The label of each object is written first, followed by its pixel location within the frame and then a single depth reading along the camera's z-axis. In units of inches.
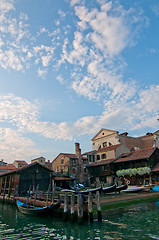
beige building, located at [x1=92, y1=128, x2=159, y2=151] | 1599.4
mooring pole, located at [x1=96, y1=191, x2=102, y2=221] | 445.7
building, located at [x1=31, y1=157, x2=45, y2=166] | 2241.6
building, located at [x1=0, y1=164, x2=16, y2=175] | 1991.9
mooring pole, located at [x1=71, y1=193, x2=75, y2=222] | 448.6
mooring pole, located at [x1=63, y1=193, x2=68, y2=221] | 469.0
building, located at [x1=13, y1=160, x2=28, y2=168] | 2299.5
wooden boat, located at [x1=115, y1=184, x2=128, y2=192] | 860.0
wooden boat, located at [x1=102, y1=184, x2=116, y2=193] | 849.8
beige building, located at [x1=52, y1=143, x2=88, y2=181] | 1481.3
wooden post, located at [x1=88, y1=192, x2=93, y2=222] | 435.3
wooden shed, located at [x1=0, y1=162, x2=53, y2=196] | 931.3
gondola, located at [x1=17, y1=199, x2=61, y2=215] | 514.9
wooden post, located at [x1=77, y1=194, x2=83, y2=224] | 425.7
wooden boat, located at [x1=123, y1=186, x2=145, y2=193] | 870.9
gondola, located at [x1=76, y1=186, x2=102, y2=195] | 732.7
